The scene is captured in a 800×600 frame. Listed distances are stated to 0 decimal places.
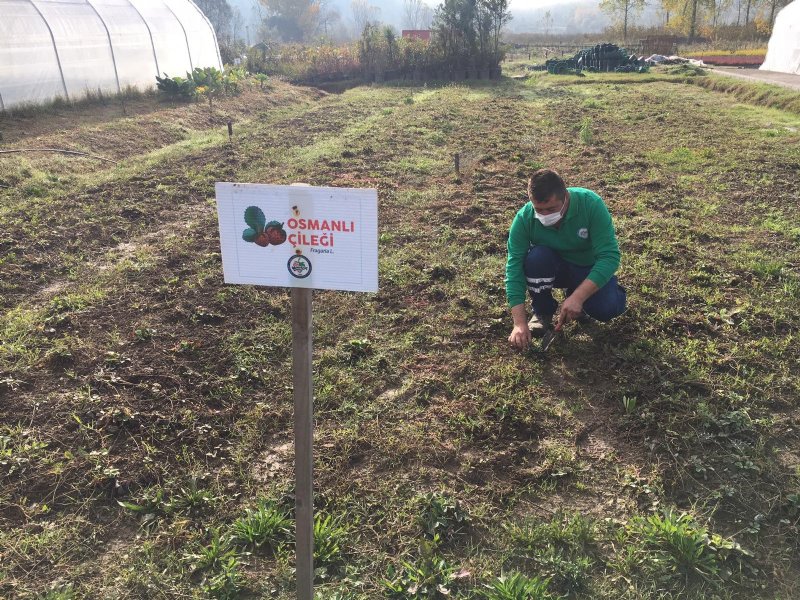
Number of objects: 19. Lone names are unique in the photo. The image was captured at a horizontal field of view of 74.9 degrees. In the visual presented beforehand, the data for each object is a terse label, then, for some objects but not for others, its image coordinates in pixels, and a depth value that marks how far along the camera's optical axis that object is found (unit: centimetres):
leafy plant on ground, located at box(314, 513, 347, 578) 220
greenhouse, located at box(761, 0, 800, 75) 1827
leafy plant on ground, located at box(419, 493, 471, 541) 232
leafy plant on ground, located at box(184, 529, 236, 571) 218
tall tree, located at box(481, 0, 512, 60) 2370
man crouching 320
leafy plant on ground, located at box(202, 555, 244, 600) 206
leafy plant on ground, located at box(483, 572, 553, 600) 197
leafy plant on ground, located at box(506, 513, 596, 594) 207
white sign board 173
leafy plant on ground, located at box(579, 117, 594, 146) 959
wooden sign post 182
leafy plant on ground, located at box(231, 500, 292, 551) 229
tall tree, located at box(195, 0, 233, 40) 7544
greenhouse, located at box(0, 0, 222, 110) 1041
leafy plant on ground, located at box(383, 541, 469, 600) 205
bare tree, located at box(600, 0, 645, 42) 4328
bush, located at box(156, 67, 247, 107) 1435
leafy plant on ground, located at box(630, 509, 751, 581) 206
